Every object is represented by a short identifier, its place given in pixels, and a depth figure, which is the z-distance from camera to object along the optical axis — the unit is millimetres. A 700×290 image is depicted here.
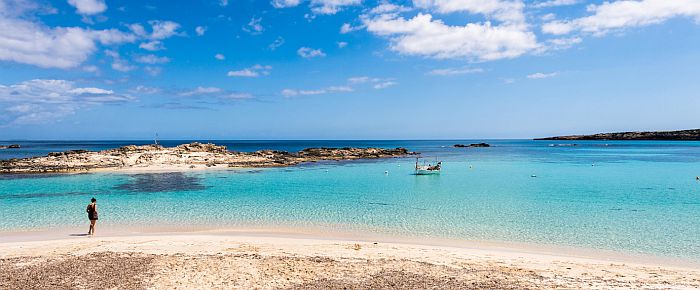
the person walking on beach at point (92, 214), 17031
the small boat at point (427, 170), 45438
